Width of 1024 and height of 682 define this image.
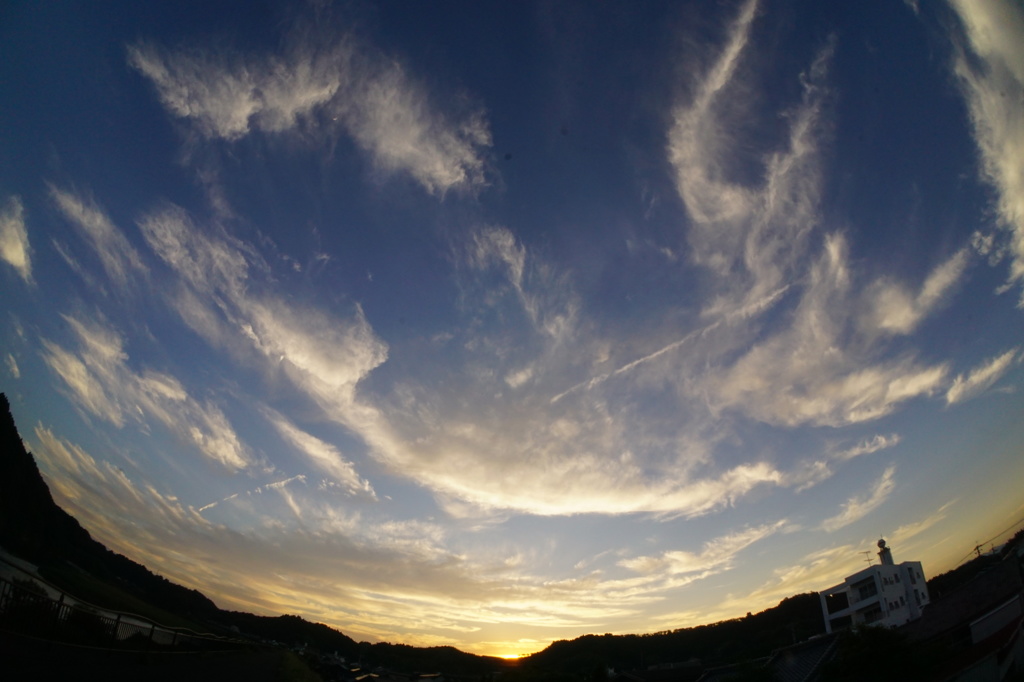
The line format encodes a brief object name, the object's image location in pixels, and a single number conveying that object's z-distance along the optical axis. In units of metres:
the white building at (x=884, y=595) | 49.69
